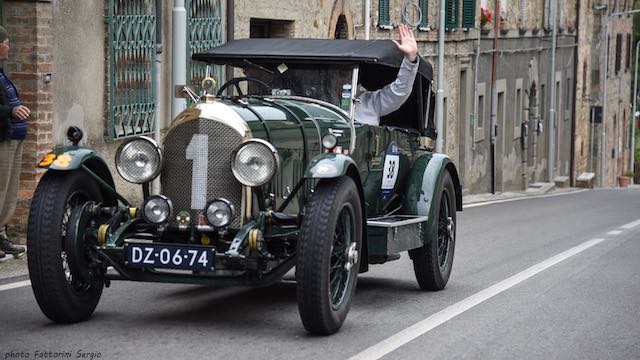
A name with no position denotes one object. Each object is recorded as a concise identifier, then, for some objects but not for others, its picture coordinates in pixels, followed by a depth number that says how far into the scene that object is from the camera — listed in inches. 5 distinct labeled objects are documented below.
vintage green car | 314.8
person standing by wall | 455.2
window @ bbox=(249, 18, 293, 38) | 923.4
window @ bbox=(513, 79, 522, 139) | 1664.7
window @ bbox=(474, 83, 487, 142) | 1471.5
